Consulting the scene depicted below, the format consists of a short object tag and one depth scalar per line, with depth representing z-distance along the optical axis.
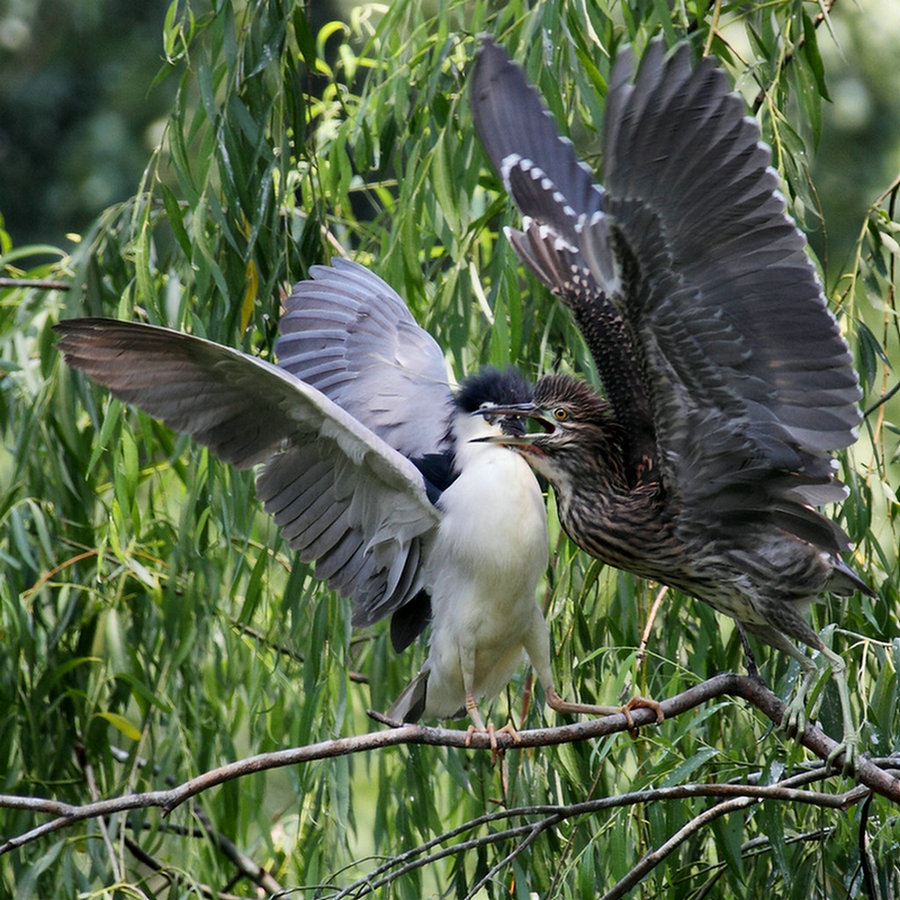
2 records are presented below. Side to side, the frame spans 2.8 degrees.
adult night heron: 17.25
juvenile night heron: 17.03
